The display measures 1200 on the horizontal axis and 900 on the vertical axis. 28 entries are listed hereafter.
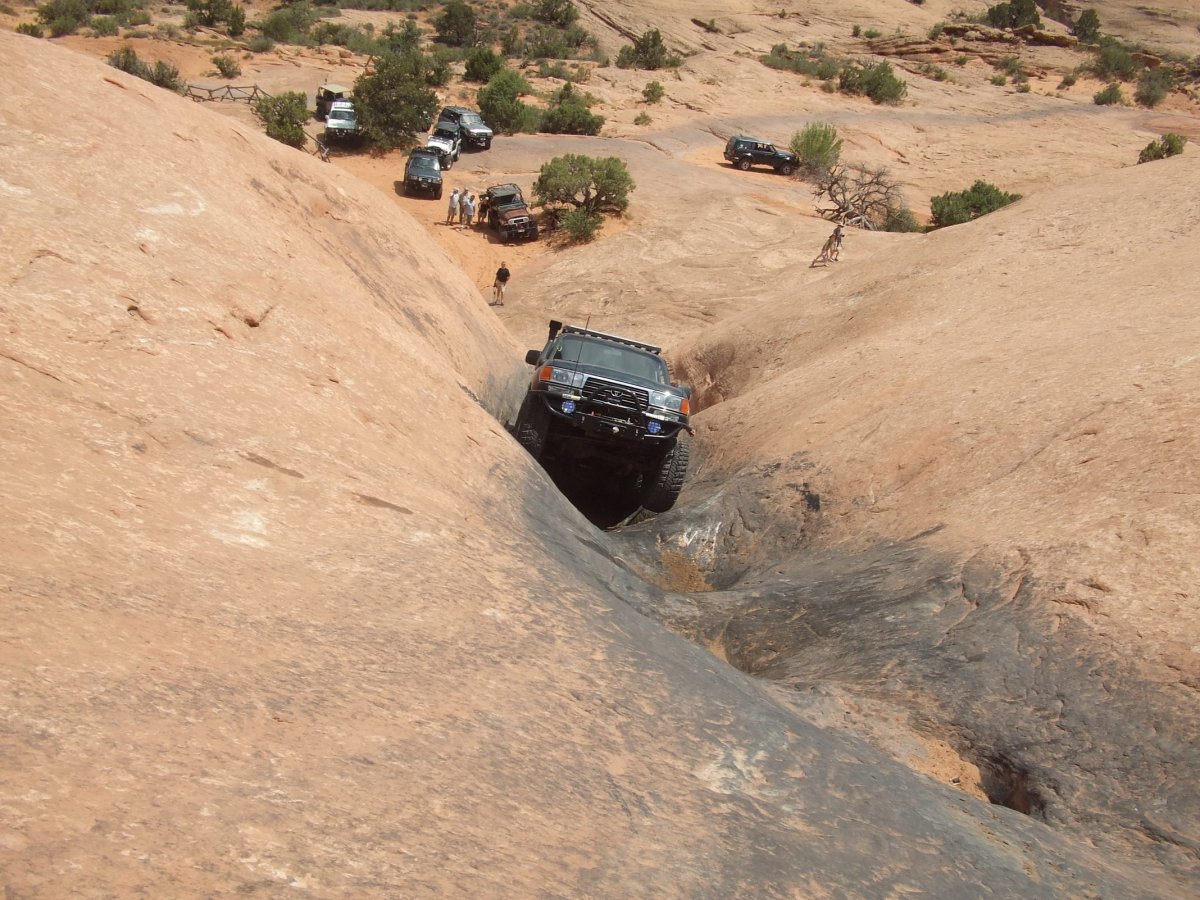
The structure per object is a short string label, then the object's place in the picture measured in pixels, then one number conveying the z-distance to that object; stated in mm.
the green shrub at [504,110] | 40812
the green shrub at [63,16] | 44500
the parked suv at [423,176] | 31438
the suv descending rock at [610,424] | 9164
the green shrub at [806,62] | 55178
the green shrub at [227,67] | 41375
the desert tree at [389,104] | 36031
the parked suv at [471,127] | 37250
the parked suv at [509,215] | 28750
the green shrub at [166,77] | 36781
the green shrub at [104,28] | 44812
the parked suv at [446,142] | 34500
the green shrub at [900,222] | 31766
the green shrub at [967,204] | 32469
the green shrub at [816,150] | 38500
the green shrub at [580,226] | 27844
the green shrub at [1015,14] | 71125
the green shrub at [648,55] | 54125
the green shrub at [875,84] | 52062
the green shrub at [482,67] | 47344
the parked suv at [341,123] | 36062
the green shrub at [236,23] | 50344
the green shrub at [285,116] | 31609
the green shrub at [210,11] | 51031
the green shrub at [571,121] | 40688
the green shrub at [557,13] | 63062
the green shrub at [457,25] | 56344
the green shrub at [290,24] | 50125
